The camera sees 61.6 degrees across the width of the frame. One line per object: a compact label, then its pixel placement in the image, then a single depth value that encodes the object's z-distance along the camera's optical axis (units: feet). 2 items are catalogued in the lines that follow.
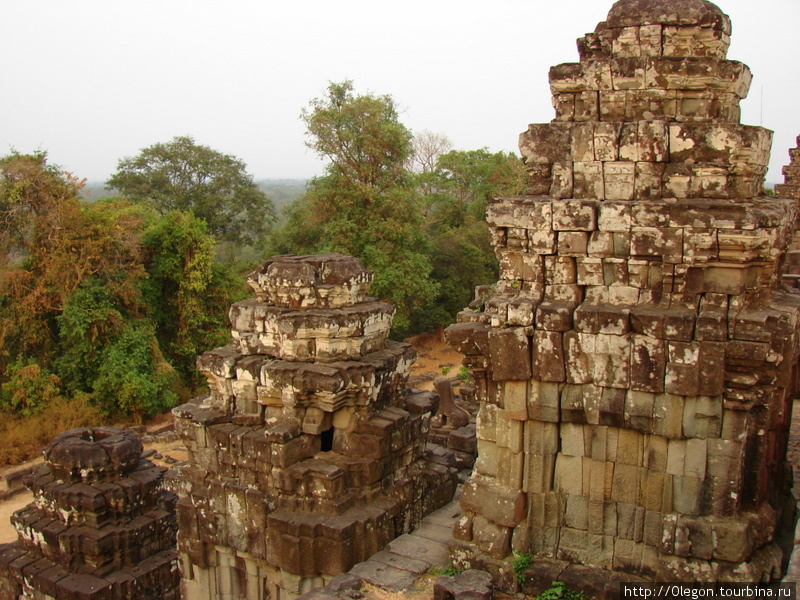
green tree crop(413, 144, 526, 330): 84.79
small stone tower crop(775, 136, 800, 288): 33.86
